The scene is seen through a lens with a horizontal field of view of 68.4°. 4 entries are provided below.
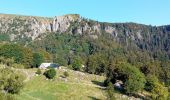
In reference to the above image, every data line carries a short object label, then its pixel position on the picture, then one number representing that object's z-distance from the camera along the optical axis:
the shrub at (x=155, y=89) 37.99
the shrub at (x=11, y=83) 32.61
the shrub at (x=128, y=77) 40.15
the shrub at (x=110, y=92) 34.59
